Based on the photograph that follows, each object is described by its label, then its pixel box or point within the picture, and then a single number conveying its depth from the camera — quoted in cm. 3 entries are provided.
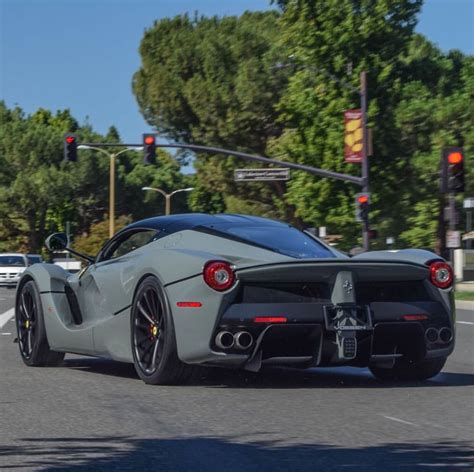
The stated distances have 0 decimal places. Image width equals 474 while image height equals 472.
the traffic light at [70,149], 3769
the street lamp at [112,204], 6183
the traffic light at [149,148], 3700
